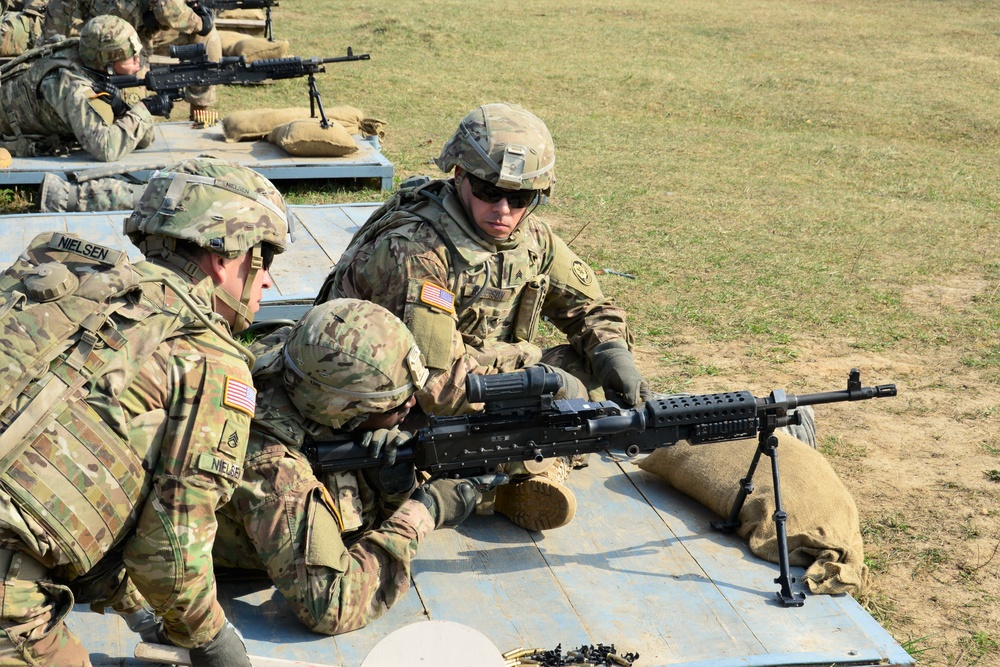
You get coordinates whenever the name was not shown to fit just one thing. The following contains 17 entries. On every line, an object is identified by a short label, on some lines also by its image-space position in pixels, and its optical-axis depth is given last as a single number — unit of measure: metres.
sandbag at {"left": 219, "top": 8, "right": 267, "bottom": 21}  18.11
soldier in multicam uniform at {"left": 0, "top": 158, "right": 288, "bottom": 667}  2.56
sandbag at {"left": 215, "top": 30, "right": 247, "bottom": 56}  16.59
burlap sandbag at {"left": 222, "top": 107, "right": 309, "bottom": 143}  10.48
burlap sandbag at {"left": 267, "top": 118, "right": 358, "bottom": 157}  10.02
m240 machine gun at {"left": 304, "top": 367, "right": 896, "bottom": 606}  3.88
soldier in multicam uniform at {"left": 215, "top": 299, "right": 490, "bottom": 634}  3.53
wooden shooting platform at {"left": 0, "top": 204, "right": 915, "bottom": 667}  3.81
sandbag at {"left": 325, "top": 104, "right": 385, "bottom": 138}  11.28
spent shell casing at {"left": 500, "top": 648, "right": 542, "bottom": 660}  3.72
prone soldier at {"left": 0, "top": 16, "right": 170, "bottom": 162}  8.95
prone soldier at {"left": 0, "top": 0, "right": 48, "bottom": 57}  13.01
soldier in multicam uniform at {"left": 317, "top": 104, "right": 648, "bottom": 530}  4.54
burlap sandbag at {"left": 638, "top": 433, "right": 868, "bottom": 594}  4.38
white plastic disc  3.19
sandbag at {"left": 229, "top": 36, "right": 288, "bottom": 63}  16.03
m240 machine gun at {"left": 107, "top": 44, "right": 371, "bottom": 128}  9.97
